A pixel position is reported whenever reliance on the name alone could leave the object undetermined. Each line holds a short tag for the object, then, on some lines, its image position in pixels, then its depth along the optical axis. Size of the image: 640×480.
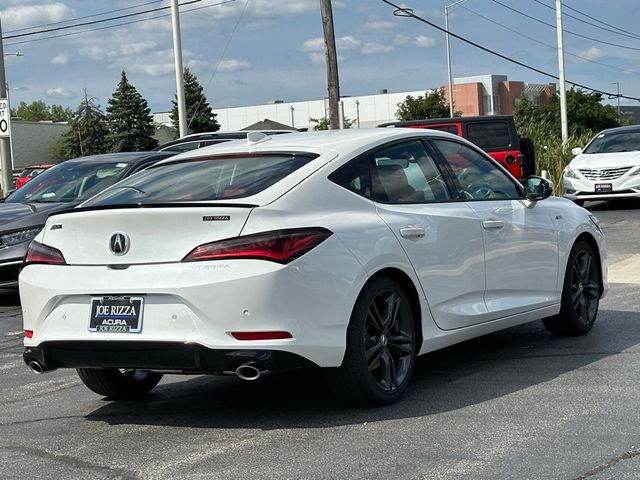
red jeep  19.14
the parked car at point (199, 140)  16.20
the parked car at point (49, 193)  10.42
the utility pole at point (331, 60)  22.80
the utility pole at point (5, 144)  20.50
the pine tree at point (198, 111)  81.75
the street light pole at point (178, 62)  25.27
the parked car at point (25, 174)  31.03
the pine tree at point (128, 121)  81.31
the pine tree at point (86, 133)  81.00
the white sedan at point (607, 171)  19.58
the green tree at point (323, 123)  79.76
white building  95.19
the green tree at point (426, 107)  76.25
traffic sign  20.44
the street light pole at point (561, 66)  37.75
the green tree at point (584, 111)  66.88
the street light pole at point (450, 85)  66.54
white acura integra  5.01
